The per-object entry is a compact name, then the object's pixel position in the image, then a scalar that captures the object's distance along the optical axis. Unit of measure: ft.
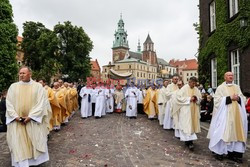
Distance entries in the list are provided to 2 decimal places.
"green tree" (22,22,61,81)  88.73
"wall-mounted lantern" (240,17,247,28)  28.23
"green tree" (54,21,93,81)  93.75
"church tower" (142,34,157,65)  306.53
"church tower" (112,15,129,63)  292.43
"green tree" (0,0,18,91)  61.49
